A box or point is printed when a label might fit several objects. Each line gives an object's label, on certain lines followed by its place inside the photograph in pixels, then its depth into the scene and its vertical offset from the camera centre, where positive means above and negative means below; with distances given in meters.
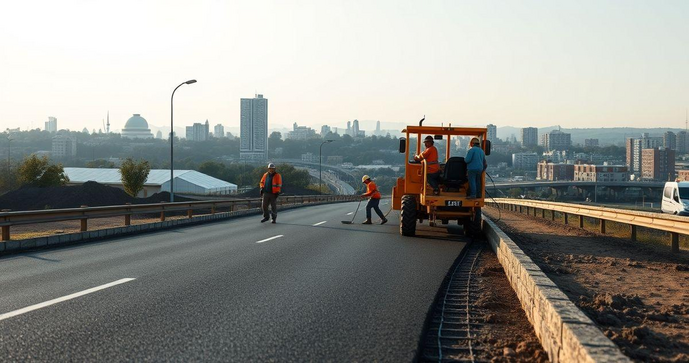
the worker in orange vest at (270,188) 21.94 -0.55
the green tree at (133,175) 72.06 -0.49
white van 30.23 -1.11
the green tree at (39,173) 68.06 -0.32
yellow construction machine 15.77 -0.40
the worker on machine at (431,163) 16.16 +0.24
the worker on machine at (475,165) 15.46 +0.19
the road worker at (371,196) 21.36 -0.77
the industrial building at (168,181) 89.12 -1.51
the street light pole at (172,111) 33.25 +3.23
